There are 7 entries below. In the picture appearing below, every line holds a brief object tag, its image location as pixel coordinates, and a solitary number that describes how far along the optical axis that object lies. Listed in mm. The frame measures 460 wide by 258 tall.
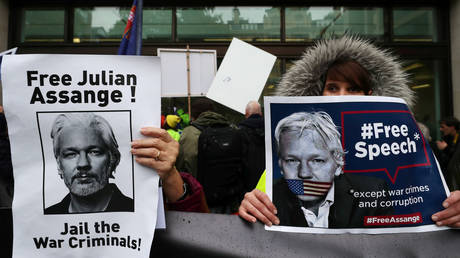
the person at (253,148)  2881
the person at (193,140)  3195
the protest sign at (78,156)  1051
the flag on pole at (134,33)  1226
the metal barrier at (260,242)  1141
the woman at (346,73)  1553
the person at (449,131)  4746
